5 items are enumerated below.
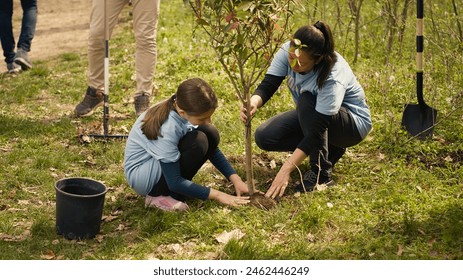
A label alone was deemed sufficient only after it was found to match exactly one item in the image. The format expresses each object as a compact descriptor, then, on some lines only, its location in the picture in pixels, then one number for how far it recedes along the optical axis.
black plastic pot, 4.21
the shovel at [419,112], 5.53
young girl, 4.37
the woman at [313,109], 4.54
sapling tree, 4.07
